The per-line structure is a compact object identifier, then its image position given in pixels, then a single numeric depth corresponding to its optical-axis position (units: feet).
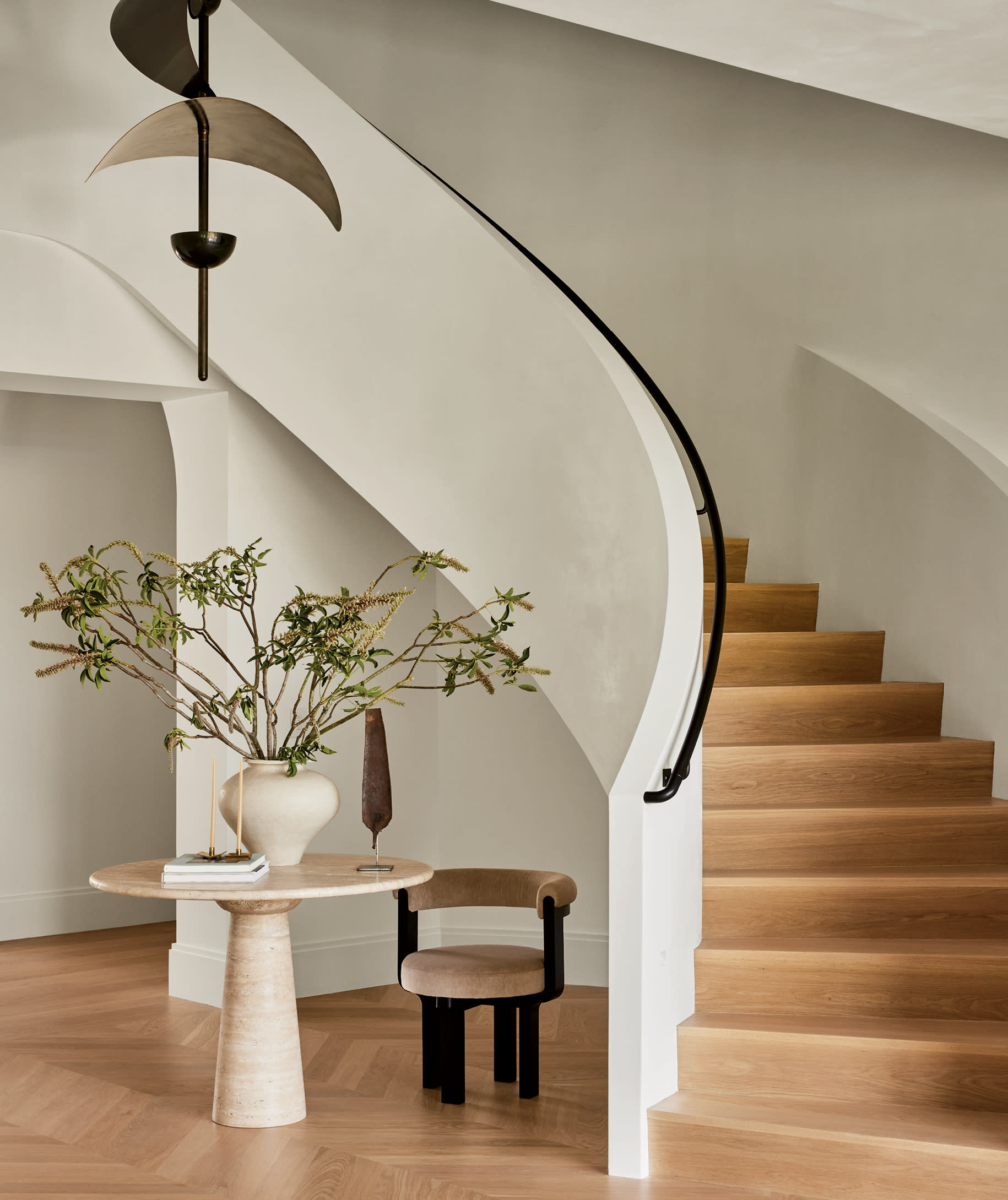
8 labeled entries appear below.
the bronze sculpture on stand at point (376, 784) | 13.41
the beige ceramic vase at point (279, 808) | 12.78
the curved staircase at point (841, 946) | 11.37
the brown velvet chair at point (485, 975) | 13.43
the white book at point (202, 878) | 11.84
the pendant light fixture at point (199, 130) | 11.93
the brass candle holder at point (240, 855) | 12.41
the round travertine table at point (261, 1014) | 12.74
